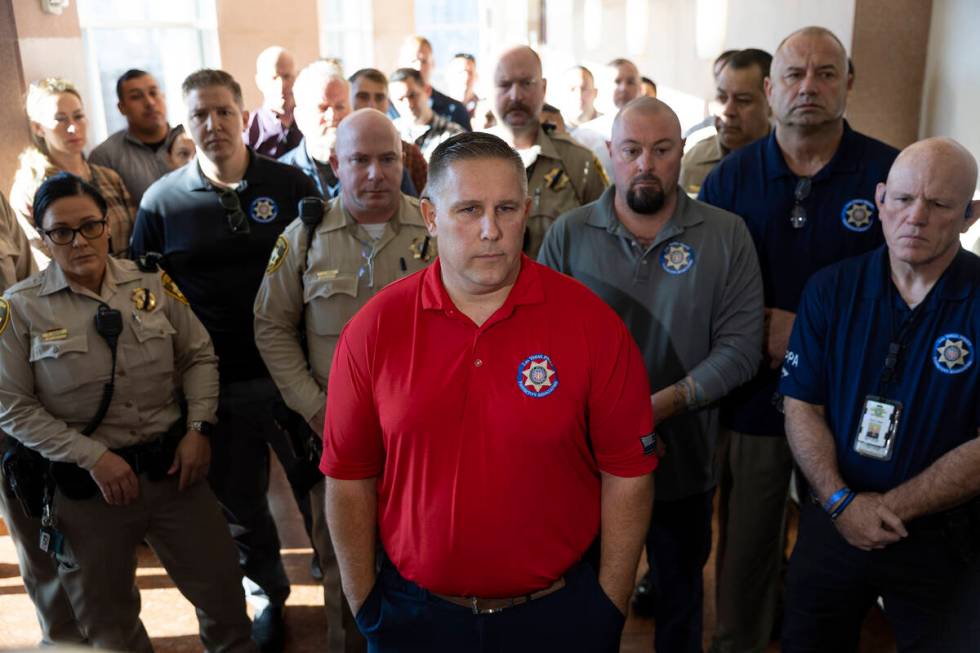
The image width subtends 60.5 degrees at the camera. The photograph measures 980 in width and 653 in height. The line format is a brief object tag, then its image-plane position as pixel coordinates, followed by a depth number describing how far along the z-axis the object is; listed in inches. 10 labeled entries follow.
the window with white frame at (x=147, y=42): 310.3
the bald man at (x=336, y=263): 105.1
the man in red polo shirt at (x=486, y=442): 68.2
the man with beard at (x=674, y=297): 96.9
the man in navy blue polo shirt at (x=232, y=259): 119.4
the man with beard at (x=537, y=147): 143.3
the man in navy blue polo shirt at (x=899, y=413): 83.0
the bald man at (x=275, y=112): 185.5
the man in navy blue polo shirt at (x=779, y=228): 103.7
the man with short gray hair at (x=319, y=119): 147.9
